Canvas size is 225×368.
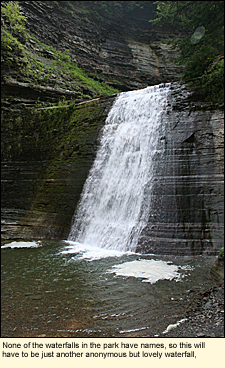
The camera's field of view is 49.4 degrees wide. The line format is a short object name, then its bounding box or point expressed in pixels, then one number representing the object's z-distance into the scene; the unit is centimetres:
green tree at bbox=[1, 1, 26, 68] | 1248
